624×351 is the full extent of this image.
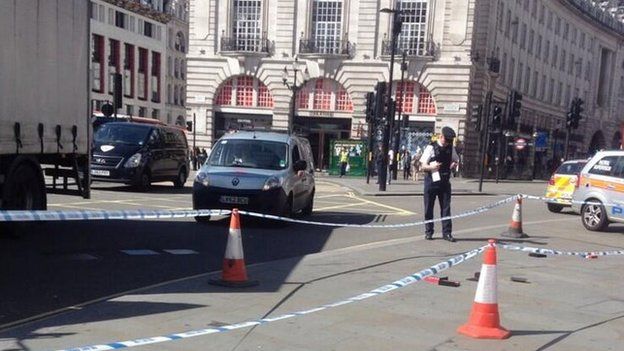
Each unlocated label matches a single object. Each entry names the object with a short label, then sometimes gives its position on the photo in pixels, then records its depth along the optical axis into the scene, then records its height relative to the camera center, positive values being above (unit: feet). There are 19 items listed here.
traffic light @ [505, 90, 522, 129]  90.84 +4.59
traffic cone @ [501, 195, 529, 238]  39.32 -5.01
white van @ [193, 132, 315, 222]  38.06 -2.72
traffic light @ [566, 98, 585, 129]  118.42 +5.29
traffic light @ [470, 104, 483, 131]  92.12 +3.35
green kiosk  118.73 -3.89
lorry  27.09 +0.81
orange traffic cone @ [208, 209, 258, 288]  22.50 -4.55
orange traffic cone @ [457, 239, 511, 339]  17.52 -4.41
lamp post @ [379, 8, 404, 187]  80.69 +1.01
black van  58.95 -2.78
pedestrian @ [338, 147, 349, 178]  116.57 -4.61
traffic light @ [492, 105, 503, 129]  89.25 +3.20
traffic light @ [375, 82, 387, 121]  83.05 +4.60
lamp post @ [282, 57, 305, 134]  142.29 +9.89
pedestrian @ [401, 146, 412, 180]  122.01 -4.98
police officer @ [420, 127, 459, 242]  35.42 -1.83
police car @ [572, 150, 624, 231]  44.93 -3.09
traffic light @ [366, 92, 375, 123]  89.94 +3.78
